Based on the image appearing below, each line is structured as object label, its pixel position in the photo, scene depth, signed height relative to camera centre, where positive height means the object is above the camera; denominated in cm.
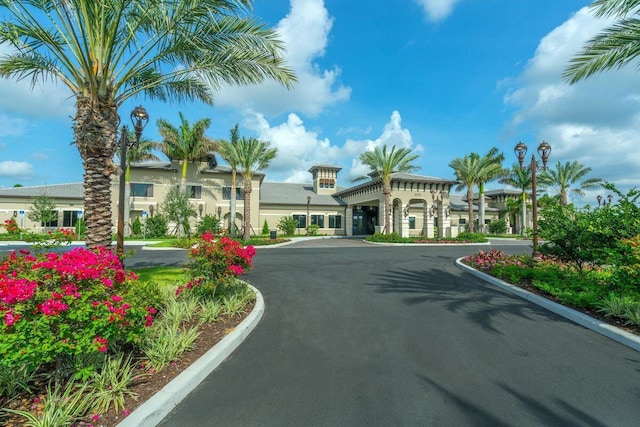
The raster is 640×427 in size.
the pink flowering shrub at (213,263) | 657 -88
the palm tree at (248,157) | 2634 +561
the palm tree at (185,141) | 2812 +751
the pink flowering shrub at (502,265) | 927 -145
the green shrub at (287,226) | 3341 -35
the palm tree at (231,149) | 2652 +641
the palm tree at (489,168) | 3290 +607
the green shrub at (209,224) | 2888 -17
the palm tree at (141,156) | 2877 +646
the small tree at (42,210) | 2734 +97
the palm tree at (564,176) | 3800 +602
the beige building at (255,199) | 3030 +245
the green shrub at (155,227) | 2966 -49
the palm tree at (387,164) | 2756 +535
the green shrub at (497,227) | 4156 -38
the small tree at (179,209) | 2652 +115
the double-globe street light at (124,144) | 802 +217
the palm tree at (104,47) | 713 +443
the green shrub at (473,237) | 2802 -122
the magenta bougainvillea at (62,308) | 274 -87
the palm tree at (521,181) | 3856 +565
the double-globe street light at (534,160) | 1195 +267
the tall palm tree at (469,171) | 3322 +583
